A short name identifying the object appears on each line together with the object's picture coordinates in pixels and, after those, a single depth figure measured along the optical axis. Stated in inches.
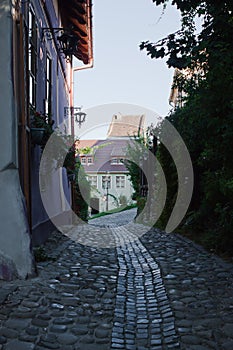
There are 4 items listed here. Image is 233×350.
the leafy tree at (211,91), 191.2
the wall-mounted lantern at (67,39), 335.4
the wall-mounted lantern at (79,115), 486.9
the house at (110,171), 1455.5
